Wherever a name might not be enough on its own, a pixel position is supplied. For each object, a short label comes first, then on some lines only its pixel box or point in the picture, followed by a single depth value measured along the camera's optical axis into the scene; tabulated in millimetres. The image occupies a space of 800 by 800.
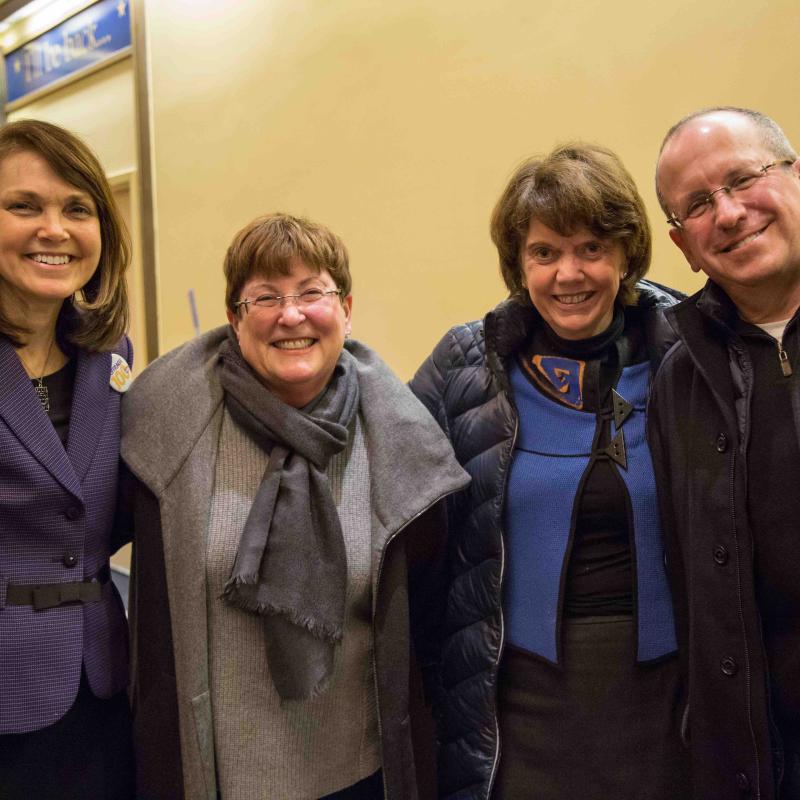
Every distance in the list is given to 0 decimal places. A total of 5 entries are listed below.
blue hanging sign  4109
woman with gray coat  1417
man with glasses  1273
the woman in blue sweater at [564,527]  1467
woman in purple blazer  1326
